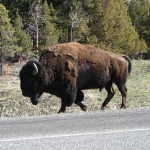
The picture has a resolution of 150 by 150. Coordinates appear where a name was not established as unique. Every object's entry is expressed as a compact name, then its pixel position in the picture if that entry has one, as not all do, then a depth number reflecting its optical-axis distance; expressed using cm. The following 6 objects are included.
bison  1394
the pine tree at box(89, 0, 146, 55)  4619
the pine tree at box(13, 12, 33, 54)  4281
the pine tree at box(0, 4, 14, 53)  3682
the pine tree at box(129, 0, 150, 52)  5947
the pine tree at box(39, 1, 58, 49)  4516
